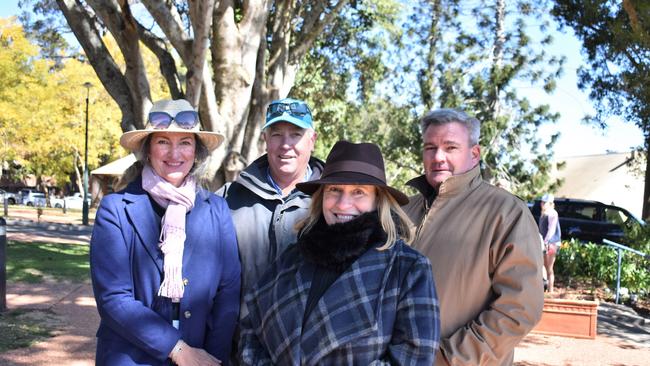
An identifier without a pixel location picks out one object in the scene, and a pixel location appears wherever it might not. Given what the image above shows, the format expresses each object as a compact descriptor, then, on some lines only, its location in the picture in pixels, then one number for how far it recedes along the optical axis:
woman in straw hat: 2.67
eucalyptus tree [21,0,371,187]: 6.49
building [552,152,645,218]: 47.28
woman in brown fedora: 2.26
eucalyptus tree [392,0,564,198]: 24.11
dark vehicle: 20.81
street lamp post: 26.63
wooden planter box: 8.62
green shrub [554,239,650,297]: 12.12
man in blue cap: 3.12
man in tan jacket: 2.66
